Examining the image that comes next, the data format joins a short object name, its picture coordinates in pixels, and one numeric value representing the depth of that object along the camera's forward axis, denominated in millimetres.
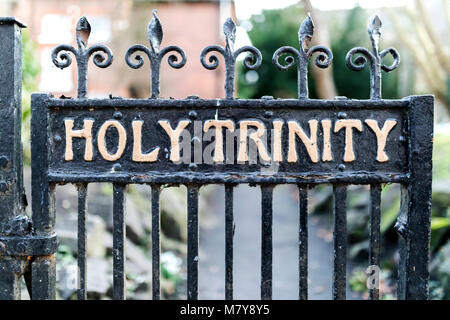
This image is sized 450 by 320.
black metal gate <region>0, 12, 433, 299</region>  1818
